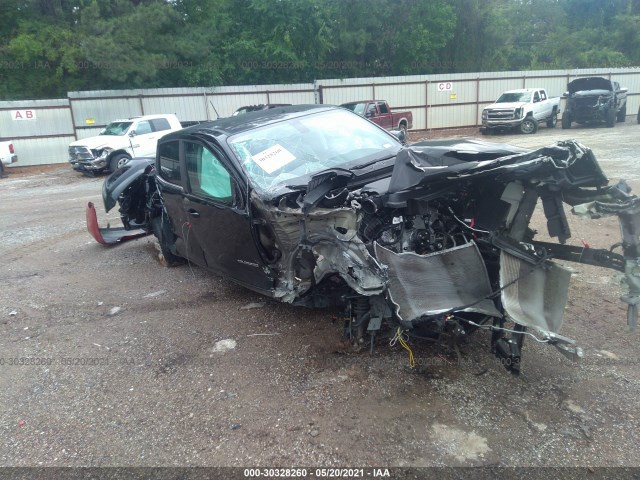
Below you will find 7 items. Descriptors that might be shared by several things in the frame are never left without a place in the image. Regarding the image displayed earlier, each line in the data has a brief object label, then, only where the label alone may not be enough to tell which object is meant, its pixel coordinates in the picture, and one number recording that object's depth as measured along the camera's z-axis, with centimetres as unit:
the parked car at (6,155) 1741
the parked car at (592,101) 2133
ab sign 1947
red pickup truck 1955
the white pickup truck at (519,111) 2142
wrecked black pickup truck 320
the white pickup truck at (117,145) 1592
